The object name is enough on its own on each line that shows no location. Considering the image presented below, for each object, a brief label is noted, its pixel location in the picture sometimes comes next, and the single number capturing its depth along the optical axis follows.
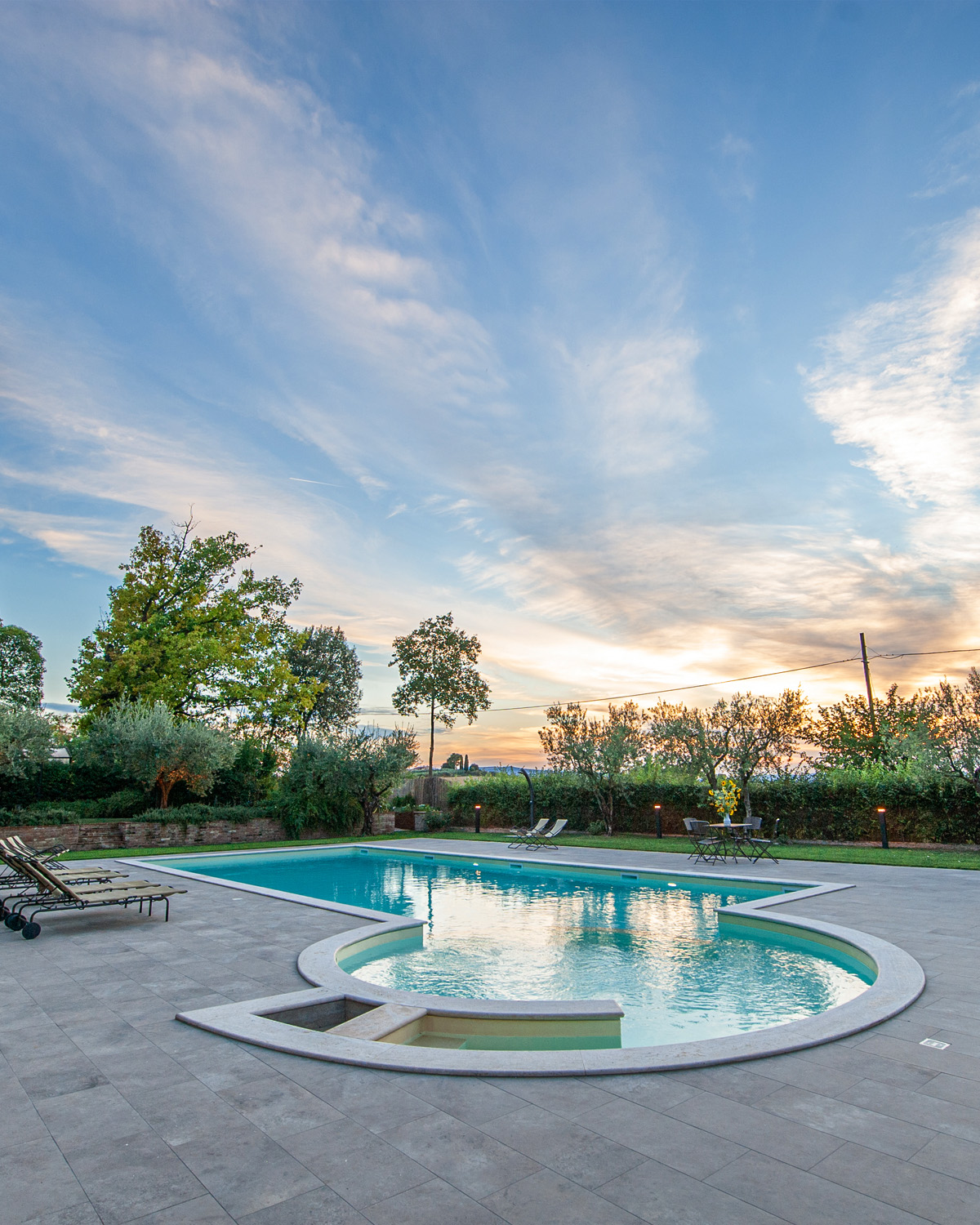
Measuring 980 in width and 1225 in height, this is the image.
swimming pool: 6.21
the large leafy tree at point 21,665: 39.41
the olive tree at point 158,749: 19.30
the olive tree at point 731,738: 20.53
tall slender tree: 33.53
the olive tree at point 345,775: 20.58
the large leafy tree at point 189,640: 25.55
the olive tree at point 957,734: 16.12
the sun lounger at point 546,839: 18.03
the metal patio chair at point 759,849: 14.91
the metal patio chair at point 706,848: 14.81
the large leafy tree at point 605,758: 21.53
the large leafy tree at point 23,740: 17.88
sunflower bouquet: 16.39
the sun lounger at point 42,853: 8.66
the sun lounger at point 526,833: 18.34
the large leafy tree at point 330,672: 39.22
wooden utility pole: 27.22
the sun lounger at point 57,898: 7.40
